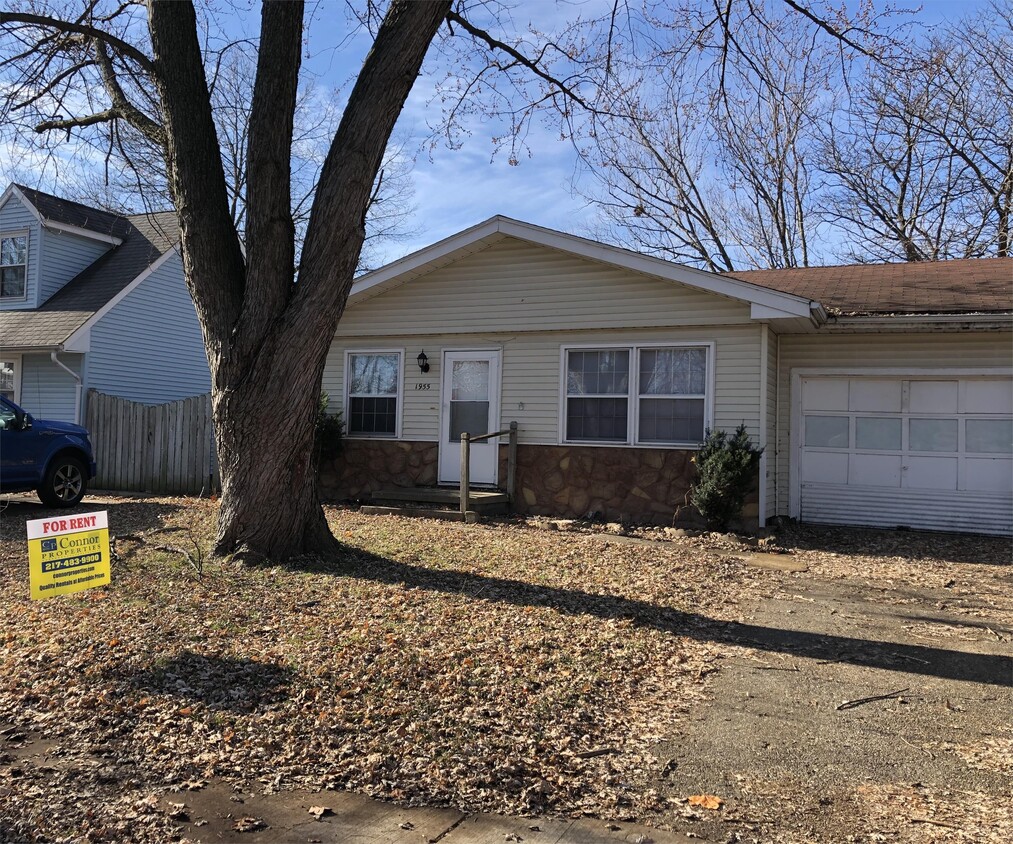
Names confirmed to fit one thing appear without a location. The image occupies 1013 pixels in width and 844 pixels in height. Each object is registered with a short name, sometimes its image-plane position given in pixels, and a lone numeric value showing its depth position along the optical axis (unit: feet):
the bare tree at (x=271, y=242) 23.66
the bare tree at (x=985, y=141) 63.36
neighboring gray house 55.88
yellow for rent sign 17.12
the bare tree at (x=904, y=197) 67.51
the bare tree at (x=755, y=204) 77.05
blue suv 39.32
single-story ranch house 37.47
